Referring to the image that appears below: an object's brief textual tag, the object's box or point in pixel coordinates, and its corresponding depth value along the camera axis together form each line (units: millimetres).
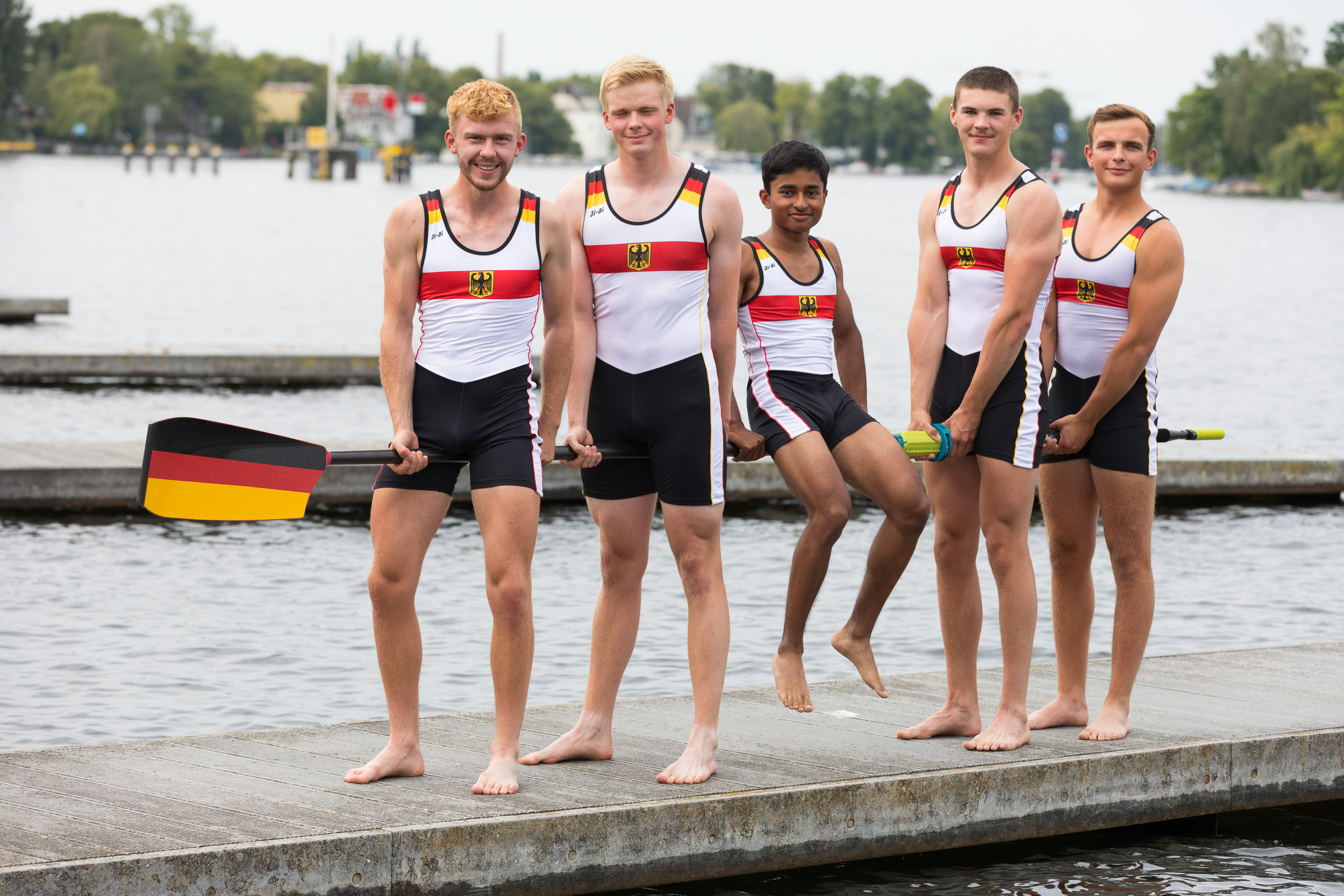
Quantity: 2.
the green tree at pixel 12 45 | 184625
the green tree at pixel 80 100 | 192500
